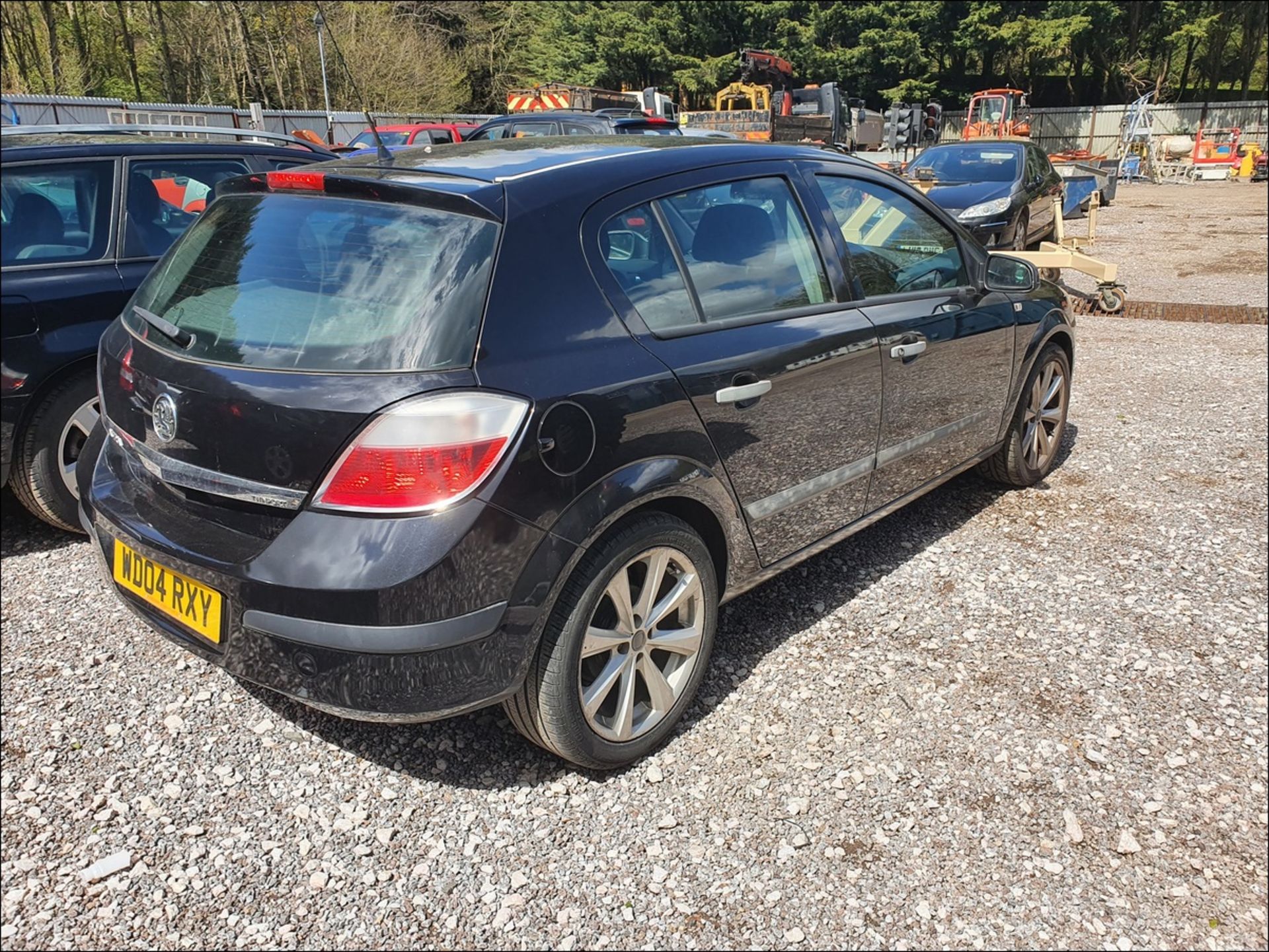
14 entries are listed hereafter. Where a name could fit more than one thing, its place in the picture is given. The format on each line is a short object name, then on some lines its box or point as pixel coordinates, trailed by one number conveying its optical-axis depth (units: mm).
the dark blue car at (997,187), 11234
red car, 18844
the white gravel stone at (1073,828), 2535
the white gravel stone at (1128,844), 2494
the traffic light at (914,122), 28047
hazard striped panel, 24391
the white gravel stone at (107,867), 2381
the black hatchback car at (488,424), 2197
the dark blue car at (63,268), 3875
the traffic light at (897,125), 27250
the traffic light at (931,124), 29031
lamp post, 21656
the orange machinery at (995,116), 29688
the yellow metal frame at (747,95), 25000
